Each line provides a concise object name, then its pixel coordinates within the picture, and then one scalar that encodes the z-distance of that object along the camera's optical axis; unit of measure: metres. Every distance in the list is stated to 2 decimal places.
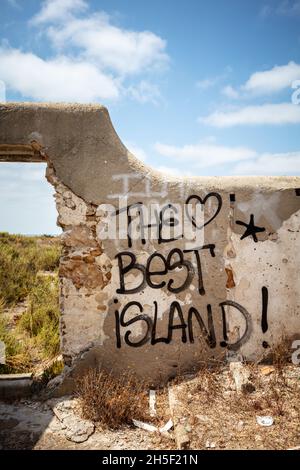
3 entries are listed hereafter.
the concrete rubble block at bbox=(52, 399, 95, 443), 3.00
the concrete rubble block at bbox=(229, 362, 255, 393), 3.33
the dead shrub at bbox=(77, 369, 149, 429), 3.14
